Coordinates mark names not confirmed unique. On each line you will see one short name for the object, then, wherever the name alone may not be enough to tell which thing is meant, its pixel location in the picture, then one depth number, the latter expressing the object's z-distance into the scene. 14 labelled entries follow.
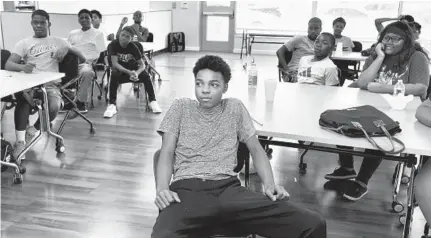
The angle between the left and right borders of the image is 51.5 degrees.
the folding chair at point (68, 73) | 4.00
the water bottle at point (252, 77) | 3.06
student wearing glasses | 2.95
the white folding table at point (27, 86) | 3.05
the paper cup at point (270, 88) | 2.62
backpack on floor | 10.49
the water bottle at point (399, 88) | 2.79
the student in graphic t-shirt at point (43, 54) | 3.80
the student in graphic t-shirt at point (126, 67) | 5.04
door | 10.51
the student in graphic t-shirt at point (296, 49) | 4.58
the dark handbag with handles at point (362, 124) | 2.00
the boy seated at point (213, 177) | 1.70
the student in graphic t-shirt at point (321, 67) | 3.53
